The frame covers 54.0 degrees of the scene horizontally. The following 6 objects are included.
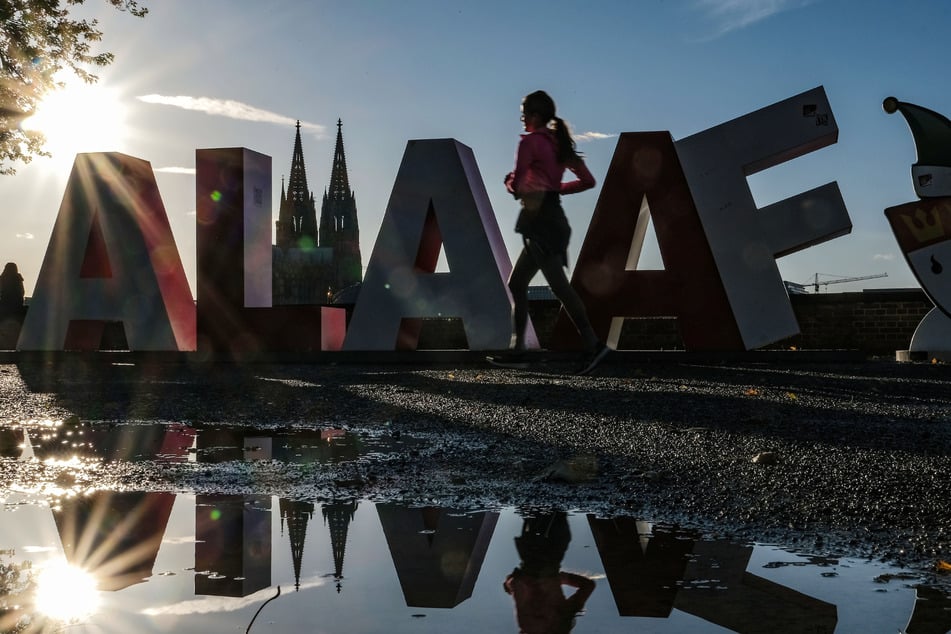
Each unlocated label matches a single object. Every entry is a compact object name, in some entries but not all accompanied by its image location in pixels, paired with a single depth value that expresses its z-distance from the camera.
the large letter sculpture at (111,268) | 15.46
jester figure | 13.49
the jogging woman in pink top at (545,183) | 6.22
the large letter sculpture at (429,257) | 14.15
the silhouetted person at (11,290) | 24.78
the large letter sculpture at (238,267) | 15.39
